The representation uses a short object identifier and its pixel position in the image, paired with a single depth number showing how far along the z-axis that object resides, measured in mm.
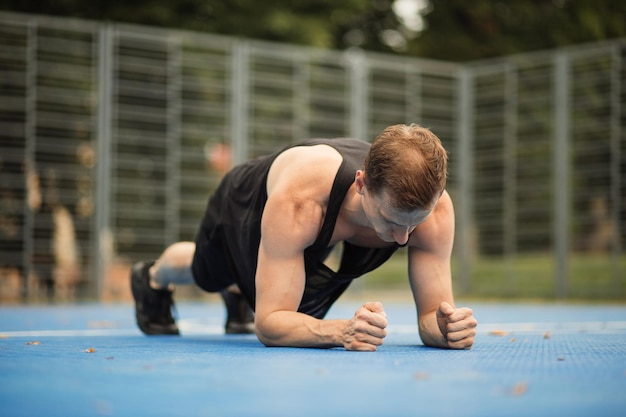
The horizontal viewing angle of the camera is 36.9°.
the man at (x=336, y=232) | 2932
